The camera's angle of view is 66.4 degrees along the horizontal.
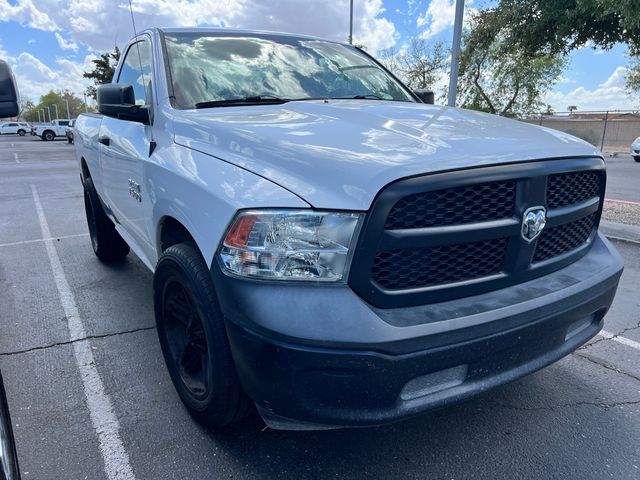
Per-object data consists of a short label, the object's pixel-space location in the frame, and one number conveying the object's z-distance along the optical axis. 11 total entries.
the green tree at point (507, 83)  24.58
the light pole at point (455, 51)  7.15
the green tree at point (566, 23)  6.65
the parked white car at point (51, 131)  46.06
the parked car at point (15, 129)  58.94
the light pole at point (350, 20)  15.44
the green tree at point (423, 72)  27.27
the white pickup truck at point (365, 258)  1.68
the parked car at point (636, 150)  18.39
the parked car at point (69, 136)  38.92
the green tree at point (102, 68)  39.09
